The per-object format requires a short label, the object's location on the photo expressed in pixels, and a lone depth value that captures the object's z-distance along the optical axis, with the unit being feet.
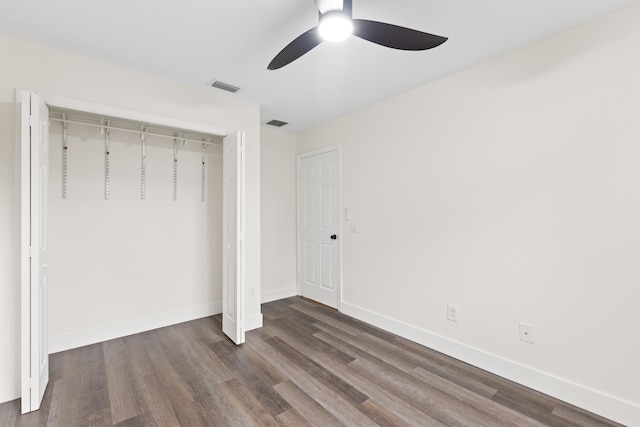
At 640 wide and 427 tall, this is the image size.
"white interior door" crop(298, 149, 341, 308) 12.41
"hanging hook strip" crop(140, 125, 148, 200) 9.80
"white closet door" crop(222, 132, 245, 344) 9.12
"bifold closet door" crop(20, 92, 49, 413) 5.97
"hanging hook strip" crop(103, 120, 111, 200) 9.13
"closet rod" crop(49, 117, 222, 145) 8.29
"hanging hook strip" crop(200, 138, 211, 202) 11.14
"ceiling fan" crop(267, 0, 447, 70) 4.75
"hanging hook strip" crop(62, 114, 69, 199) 8.48
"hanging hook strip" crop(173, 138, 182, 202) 10.50
